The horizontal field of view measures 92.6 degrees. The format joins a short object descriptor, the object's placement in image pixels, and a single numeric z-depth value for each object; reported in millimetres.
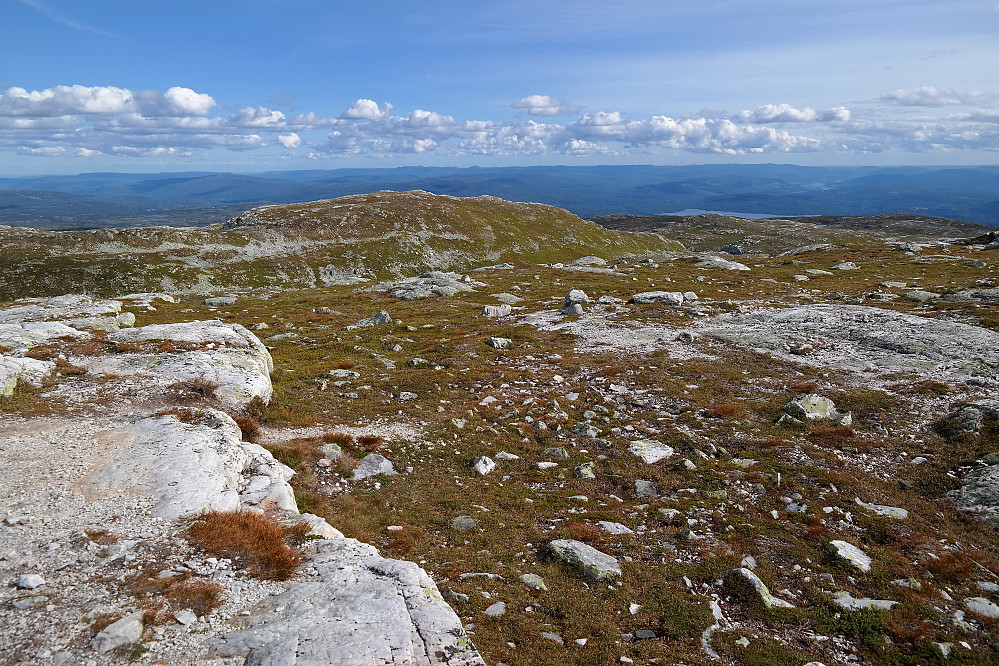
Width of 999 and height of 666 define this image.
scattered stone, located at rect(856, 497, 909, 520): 14727
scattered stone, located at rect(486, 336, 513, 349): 34656
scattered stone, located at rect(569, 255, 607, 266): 101062
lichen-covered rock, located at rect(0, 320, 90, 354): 21688
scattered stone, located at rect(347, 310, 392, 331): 44844
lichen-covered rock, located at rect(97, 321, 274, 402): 20266
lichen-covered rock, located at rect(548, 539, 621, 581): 12039
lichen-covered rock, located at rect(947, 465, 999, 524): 14627
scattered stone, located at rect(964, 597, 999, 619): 10977
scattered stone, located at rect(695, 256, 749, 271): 84812
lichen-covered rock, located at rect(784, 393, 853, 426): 21358
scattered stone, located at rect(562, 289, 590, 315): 45125
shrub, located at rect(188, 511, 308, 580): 10258
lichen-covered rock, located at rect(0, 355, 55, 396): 17094
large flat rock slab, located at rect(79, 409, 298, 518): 12062
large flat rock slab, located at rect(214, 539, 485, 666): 8141
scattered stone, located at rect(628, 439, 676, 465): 18766
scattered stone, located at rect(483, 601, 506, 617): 10516
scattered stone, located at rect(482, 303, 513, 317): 47344
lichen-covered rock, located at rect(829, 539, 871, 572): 12577
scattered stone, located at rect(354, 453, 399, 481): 16766
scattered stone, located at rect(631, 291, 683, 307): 45500
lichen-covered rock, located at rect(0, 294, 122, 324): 43219
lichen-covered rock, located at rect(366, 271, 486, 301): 65012
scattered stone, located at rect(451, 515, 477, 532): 14016
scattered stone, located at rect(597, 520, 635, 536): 14031
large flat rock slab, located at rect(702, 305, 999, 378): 26172
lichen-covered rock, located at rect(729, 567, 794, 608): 11258
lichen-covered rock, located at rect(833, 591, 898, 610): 11172
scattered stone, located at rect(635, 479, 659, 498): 16375
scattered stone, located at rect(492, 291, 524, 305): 56647
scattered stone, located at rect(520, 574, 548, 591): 11539
